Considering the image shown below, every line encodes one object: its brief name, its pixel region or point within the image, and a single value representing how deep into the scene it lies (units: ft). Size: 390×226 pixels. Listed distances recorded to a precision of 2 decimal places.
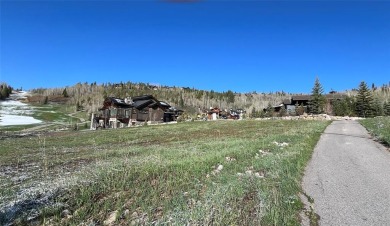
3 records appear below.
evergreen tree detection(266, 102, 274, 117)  299.54
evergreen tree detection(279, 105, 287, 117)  296.42
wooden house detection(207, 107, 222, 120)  325.87
